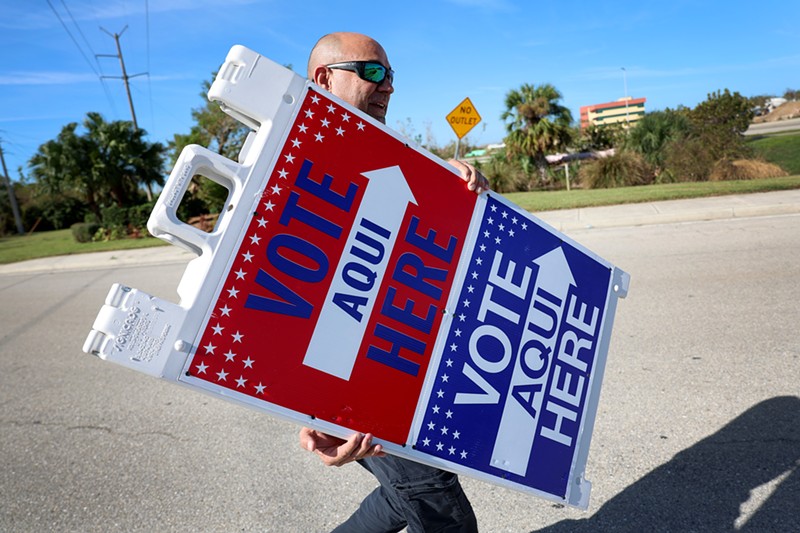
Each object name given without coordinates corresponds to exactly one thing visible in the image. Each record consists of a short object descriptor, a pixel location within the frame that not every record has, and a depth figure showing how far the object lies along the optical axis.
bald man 2.09
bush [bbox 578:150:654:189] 18.47
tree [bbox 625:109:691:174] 20.70
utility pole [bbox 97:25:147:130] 30.17
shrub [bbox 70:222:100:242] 20.56
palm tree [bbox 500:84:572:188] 25.14
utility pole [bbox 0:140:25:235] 37.06
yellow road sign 11.98
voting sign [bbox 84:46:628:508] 1.56
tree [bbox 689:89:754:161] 16.91
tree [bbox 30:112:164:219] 24.30
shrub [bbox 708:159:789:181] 15.61
